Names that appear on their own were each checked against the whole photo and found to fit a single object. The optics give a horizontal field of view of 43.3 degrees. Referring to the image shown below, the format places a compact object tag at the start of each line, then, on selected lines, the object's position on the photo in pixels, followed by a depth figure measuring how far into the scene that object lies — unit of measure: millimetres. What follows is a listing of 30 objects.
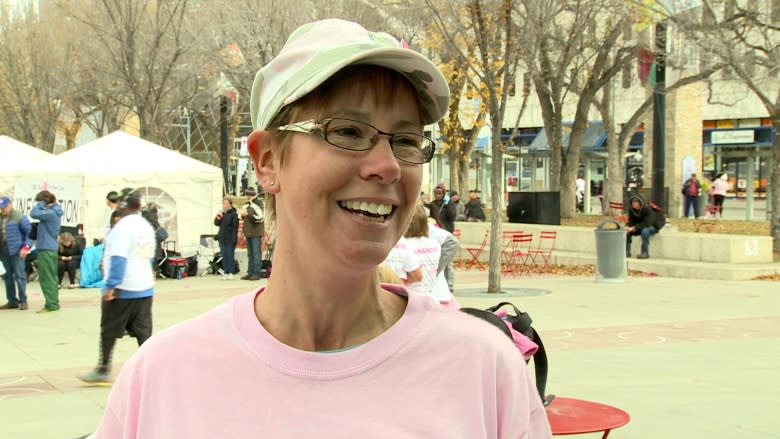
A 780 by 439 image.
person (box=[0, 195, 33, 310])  15180
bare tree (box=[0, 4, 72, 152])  36250
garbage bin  17875
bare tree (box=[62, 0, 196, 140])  24359
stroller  22823
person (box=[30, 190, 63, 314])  14398
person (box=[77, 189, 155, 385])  8961
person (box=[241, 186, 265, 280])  19578
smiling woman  1635
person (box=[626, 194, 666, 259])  20203
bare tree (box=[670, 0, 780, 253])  18375
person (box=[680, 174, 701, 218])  31438
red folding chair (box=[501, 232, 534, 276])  21422
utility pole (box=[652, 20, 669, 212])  21047
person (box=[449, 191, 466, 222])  27656
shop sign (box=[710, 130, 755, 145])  42875
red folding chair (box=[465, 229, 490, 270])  22922
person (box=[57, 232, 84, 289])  19391
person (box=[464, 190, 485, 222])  27922
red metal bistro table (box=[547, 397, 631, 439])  4961
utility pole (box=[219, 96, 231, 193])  26172
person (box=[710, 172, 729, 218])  33594
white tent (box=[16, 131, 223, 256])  21953
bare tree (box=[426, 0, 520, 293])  16172
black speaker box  25062
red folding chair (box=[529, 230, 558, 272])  21891
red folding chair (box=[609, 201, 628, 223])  21125
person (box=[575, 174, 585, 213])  39906
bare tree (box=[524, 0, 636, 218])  22891
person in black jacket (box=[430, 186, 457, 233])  22578
